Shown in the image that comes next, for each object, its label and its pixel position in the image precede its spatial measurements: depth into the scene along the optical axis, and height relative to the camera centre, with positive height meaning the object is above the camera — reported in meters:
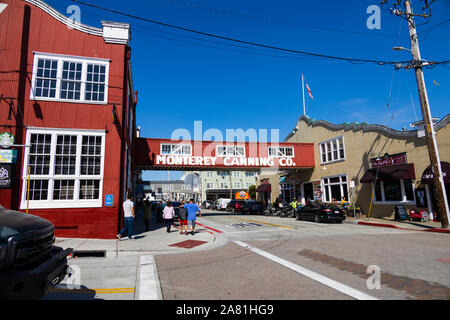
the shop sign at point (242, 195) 50.43 +0.92
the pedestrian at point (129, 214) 11.39 -0.42
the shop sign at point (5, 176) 10.79 +1.22
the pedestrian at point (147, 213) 14.74 -0.52
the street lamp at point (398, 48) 15.02 +7.91
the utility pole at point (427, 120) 13.79 +3.87
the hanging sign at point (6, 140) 10.97 +2.66
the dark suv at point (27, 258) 3.16 -0.69
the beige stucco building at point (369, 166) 17.33 +2.30
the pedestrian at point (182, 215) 13.27 -0.62
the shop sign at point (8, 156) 10.89 +2.01
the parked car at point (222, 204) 42.16 -0.49
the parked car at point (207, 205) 49.19 -0.69
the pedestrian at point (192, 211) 13.07 -0.43
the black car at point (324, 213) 18.20 -1.01
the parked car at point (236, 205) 32.88 -0.57
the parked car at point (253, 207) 30.70 -0.80
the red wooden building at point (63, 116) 11.31 +3.79
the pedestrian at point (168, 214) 13.63 -0.56
